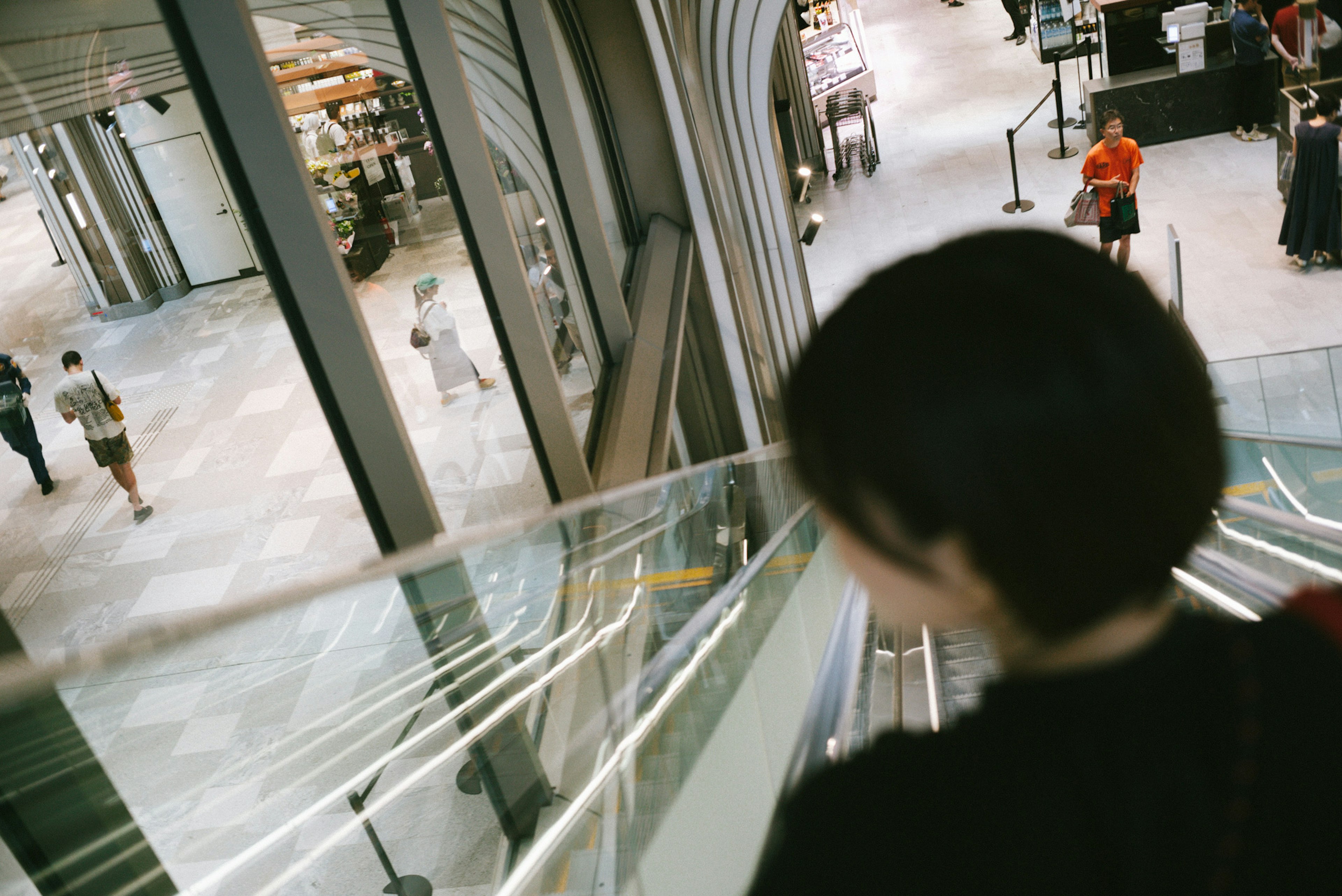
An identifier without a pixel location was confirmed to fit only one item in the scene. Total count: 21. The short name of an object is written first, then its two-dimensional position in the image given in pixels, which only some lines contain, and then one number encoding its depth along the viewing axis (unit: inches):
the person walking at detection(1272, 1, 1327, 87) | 508.4
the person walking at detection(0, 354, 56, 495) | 89.8
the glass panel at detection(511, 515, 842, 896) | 81.7
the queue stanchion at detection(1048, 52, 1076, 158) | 579.8
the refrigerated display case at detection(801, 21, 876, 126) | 708.0
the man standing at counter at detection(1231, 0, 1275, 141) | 525.7
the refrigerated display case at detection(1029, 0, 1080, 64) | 625.6
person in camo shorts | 96.2
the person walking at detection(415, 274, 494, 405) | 163.0
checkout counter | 554.3
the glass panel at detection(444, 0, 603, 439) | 219.5
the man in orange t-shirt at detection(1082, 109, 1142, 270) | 413.7
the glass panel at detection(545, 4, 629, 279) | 303.6
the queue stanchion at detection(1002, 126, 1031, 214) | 511.2
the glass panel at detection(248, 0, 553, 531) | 137.9
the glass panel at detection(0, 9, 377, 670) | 92.7
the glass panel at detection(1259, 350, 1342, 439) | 244.7
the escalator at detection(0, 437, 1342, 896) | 62.7
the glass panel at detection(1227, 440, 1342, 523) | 166.4
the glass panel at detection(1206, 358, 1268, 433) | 247.6
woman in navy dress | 386.3
